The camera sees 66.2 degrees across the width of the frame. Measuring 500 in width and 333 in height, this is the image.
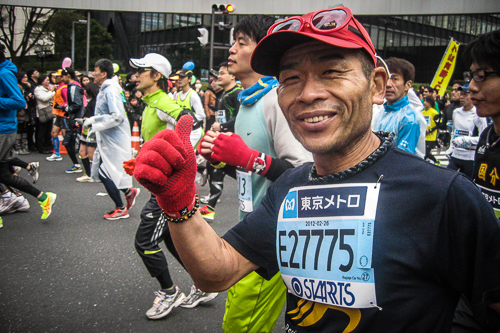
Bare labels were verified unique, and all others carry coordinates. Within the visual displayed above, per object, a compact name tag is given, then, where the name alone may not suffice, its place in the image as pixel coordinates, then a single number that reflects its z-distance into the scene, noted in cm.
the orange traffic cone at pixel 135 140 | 962
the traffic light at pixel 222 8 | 1473
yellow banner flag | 1150
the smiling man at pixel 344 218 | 105
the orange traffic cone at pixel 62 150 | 1251
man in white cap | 324
